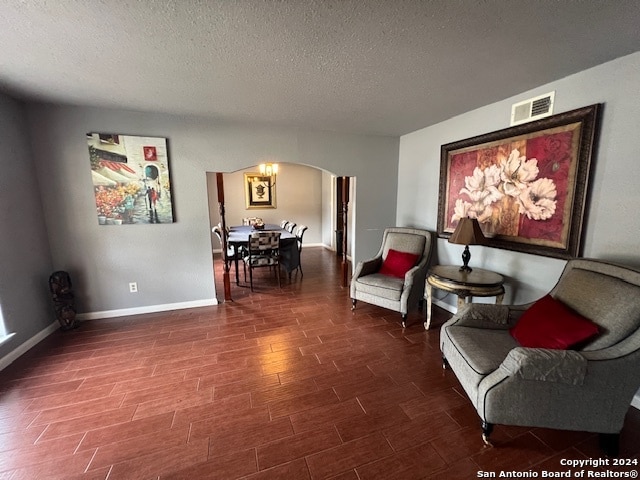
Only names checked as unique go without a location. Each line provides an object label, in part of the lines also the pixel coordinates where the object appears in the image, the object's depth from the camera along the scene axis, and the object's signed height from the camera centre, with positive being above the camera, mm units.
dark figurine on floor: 2744 -971
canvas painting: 2883 +304
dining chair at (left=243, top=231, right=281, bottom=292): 4004 -711
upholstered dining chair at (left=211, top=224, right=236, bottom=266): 4326 -791
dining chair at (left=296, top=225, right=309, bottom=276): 4838 -545
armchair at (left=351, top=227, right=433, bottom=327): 2914 -882
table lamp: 2506 -289
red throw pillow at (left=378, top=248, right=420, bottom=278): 3238 -733
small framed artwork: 6887 +360
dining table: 4289 -704
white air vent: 2182 +809
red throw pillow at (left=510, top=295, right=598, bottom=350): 1521 -754
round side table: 2322 -711
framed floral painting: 2014 +194
